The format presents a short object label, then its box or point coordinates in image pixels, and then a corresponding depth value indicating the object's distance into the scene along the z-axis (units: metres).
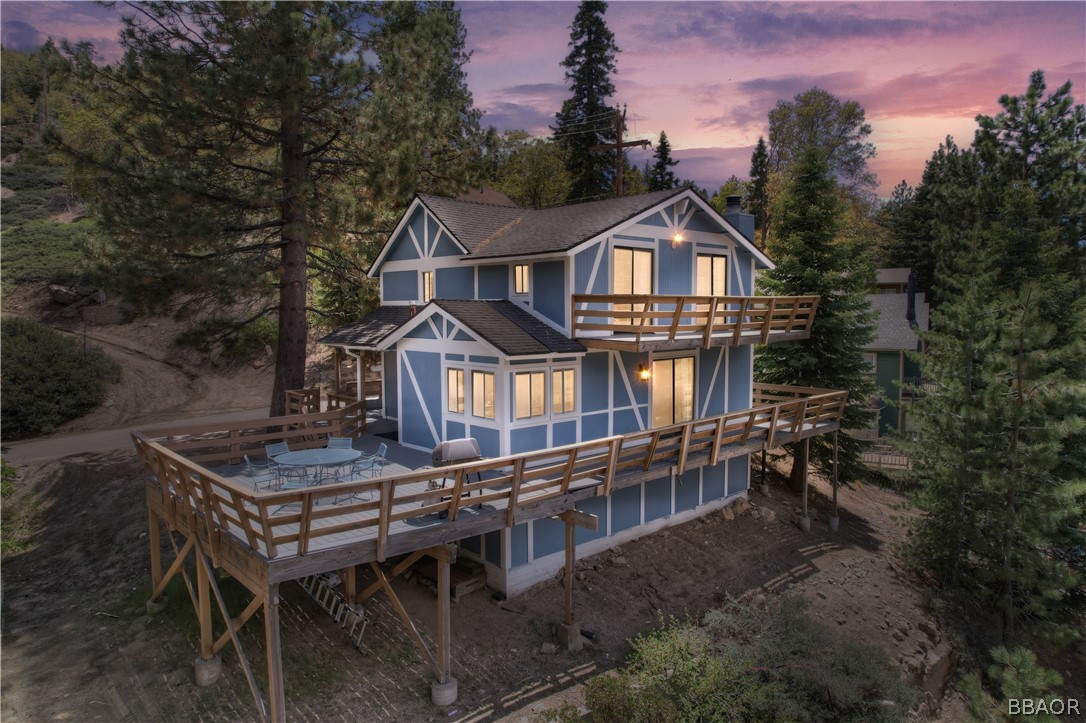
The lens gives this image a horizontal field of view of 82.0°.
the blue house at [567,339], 12.46
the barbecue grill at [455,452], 10.59
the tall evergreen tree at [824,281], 18.25
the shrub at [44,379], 21.50
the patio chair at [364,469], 11.60
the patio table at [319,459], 10.53
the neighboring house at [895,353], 29.06
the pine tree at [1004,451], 13.47
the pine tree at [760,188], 41.07
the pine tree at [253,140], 15.27
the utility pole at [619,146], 24.36
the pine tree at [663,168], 39.00
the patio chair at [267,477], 10.99
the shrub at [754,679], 9.06
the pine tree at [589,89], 37.84
